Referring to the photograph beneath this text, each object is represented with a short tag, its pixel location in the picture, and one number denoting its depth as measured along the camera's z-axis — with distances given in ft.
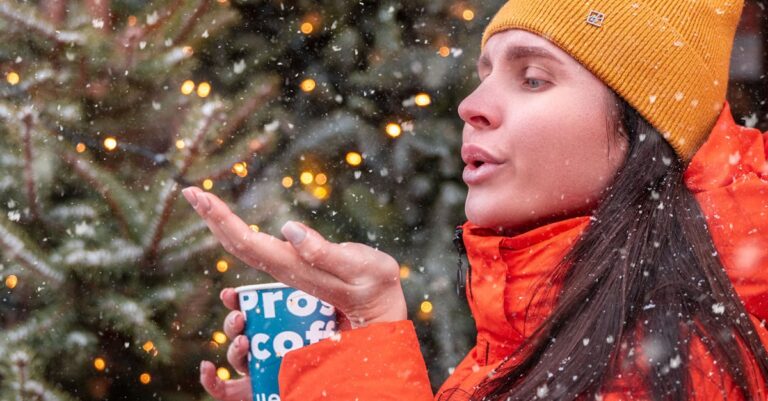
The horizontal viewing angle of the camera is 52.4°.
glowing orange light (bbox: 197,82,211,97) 7.73
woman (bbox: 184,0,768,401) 3.43
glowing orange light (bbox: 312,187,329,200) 7.75
